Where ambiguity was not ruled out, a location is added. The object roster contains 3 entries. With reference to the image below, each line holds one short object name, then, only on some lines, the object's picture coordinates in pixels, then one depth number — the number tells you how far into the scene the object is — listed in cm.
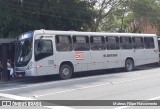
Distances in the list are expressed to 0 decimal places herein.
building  3832
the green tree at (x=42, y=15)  2314
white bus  1767
